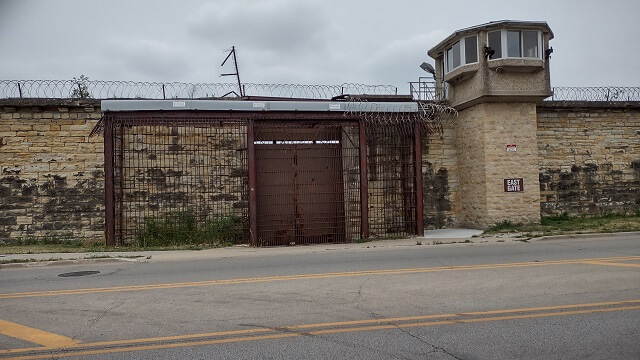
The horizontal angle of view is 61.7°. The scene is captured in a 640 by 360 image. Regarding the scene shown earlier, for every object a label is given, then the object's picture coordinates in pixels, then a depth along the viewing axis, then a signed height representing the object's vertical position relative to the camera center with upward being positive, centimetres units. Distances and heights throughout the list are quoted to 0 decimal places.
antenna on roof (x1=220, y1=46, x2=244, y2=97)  2002 +537
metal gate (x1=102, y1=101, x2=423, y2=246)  1505 +75
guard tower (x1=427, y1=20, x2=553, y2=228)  1641 +270
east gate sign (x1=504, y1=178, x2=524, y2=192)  1662 +28
